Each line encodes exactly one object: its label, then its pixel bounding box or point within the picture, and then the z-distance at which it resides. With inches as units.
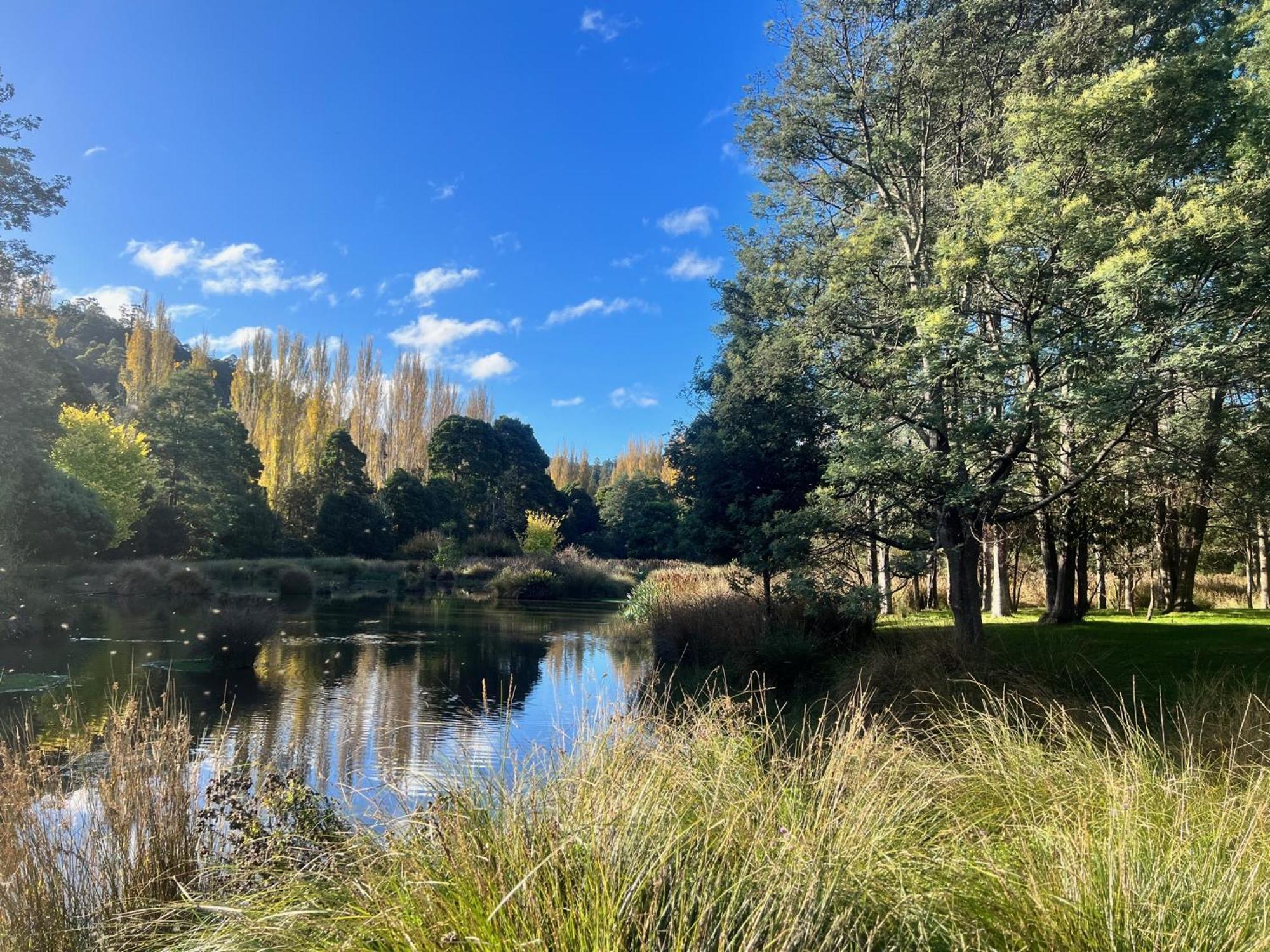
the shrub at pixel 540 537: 1533.0
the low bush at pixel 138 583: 896.3
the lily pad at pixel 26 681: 366.9
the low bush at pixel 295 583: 1075.3
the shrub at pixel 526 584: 1190.9
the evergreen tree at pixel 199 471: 1234.0
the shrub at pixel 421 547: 1432.1
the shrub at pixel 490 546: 1489.9
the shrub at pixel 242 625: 509.4
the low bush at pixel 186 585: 895.1
